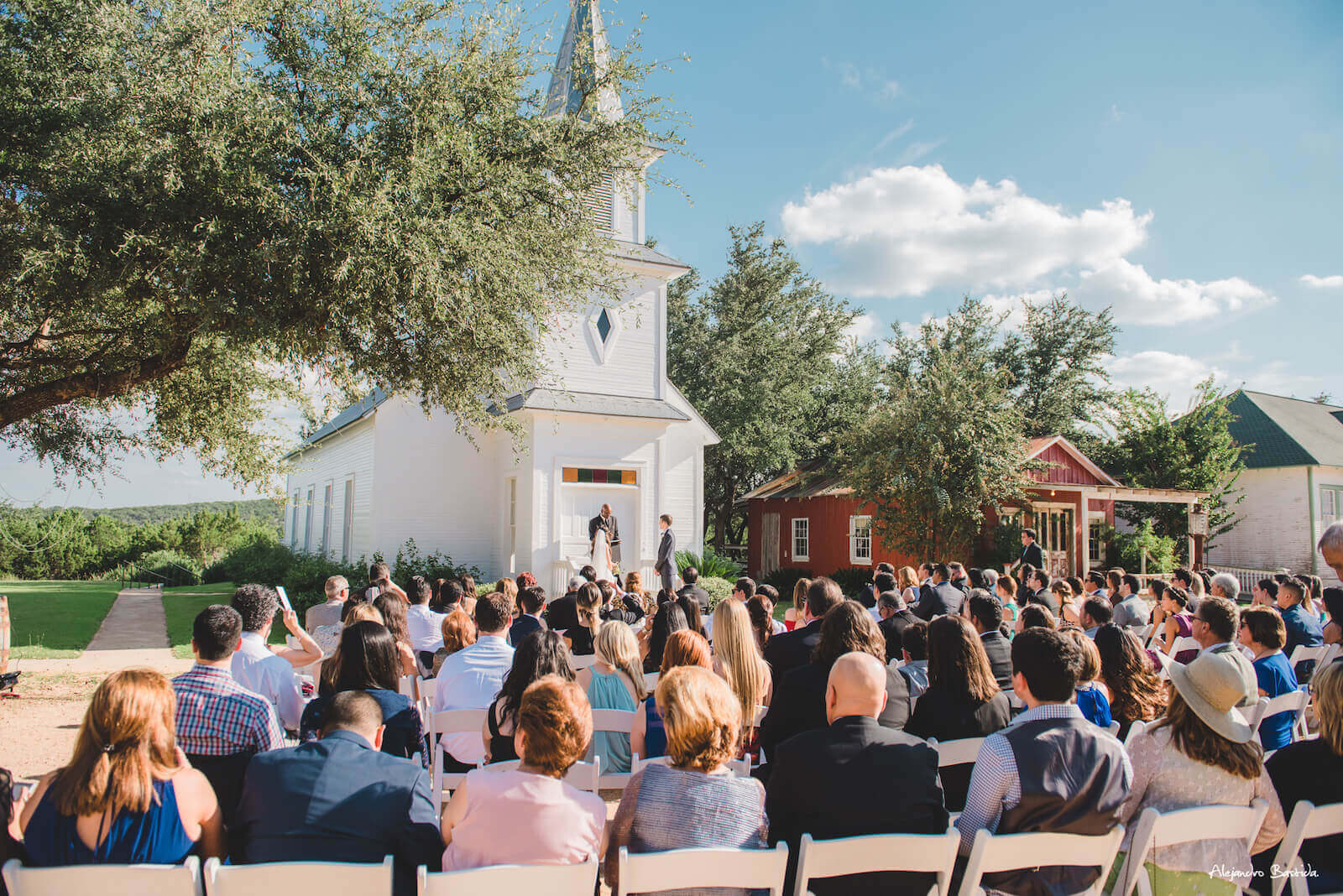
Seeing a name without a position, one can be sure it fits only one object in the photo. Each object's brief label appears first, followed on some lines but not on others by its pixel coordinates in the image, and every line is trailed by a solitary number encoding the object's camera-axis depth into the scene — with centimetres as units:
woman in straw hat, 324
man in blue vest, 317
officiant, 1600
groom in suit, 1527
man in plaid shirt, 342
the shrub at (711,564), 1827
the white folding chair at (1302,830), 324
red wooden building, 2225
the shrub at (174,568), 3081
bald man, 312
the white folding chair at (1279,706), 464
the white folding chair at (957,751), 399
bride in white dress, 1575
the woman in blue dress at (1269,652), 537
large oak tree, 820
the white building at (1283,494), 2798
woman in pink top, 287
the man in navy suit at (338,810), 290
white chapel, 1647
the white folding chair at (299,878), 260
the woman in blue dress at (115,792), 270
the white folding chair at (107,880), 256
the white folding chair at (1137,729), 390
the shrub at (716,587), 1730
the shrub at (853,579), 2275
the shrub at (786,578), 2561
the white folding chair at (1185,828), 306
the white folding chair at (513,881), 258
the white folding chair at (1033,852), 294
